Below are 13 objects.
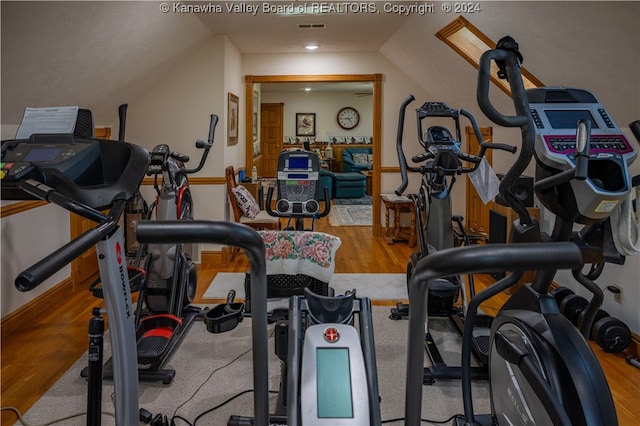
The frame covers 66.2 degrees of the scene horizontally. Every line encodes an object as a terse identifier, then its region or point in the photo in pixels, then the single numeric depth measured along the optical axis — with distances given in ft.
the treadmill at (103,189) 4.30
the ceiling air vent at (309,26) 15.01
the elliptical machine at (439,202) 9.42
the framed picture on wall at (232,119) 16.71
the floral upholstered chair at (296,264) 9.91
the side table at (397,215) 18.93
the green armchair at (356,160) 35.40
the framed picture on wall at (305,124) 39.24
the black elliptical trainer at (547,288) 4.58
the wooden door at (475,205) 16.69
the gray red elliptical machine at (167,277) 9.30
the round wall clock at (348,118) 39.47
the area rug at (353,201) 30.43
